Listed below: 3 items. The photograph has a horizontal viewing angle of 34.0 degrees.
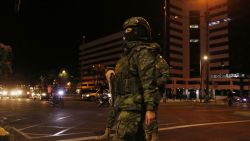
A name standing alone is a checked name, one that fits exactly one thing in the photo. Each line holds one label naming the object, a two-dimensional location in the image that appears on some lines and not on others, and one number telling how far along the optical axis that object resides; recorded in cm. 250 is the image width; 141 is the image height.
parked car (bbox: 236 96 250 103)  5713
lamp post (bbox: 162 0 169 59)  4026
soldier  410
